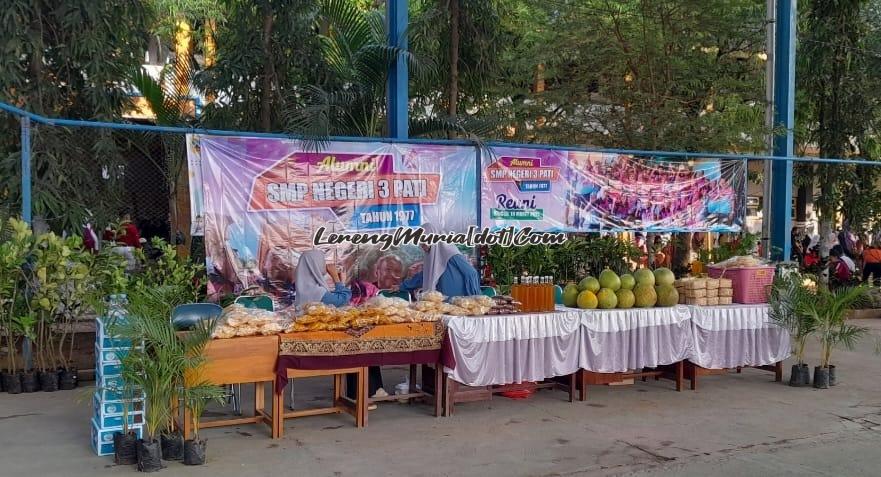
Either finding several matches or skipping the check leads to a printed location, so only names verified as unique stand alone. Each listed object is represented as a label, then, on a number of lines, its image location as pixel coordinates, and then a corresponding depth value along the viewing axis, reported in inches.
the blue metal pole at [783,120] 487.5
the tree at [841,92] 603.8
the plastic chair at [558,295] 351.8
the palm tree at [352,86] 352.5
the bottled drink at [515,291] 316.2
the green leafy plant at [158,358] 222.2
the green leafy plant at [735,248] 438.9
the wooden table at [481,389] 299.0
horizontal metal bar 305.4
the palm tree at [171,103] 483.8
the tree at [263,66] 429.1
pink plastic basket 361.4
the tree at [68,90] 353.1
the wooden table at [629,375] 329.1
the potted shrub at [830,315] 347.3
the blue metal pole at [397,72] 389.4
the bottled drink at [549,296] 314.8
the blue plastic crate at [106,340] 238.7
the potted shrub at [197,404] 228.7
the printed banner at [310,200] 337.4
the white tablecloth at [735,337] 342.6
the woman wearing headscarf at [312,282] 318.7
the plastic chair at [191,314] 260.6
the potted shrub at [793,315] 350.9
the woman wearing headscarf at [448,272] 332.2
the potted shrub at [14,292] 314.2
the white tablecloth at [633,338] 318.0
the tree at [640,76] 495.5
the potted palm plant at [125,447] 231.5
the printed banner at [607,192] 396.8
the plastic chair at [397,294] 373.7
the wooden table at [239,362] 247.9
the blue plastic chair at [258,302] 327.6
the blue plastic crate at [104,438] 239.8
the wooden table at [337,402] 264.1
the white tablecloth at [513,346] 291.6
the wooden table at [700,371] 354.9
